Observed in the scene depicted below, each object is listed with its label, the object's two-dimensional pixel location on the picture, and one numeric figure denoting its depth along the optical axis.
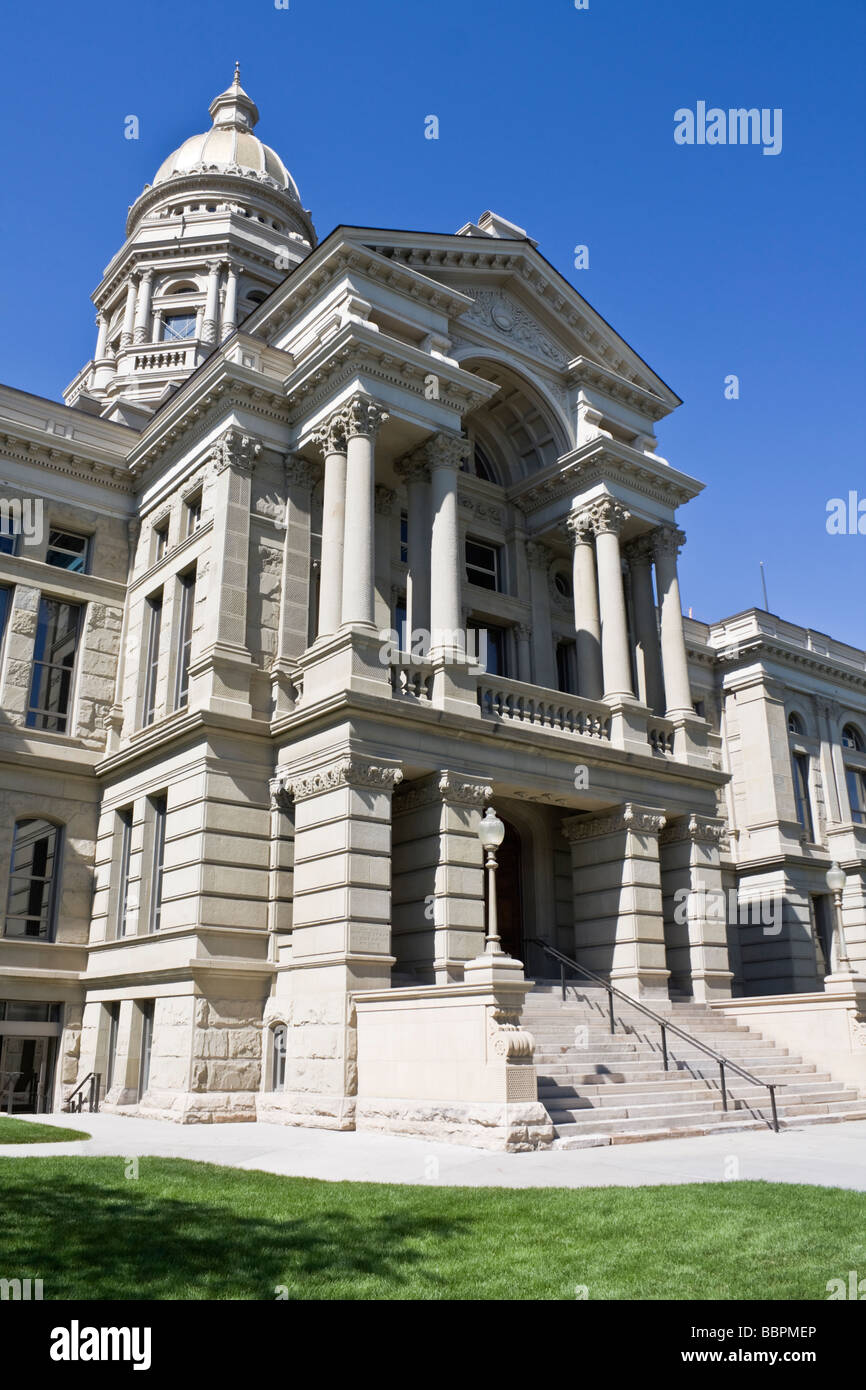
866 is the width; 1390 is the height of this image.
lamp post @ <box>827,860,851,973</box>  23.64
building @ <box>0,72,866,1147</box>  21.00
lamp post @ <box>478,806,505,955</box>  17.56
